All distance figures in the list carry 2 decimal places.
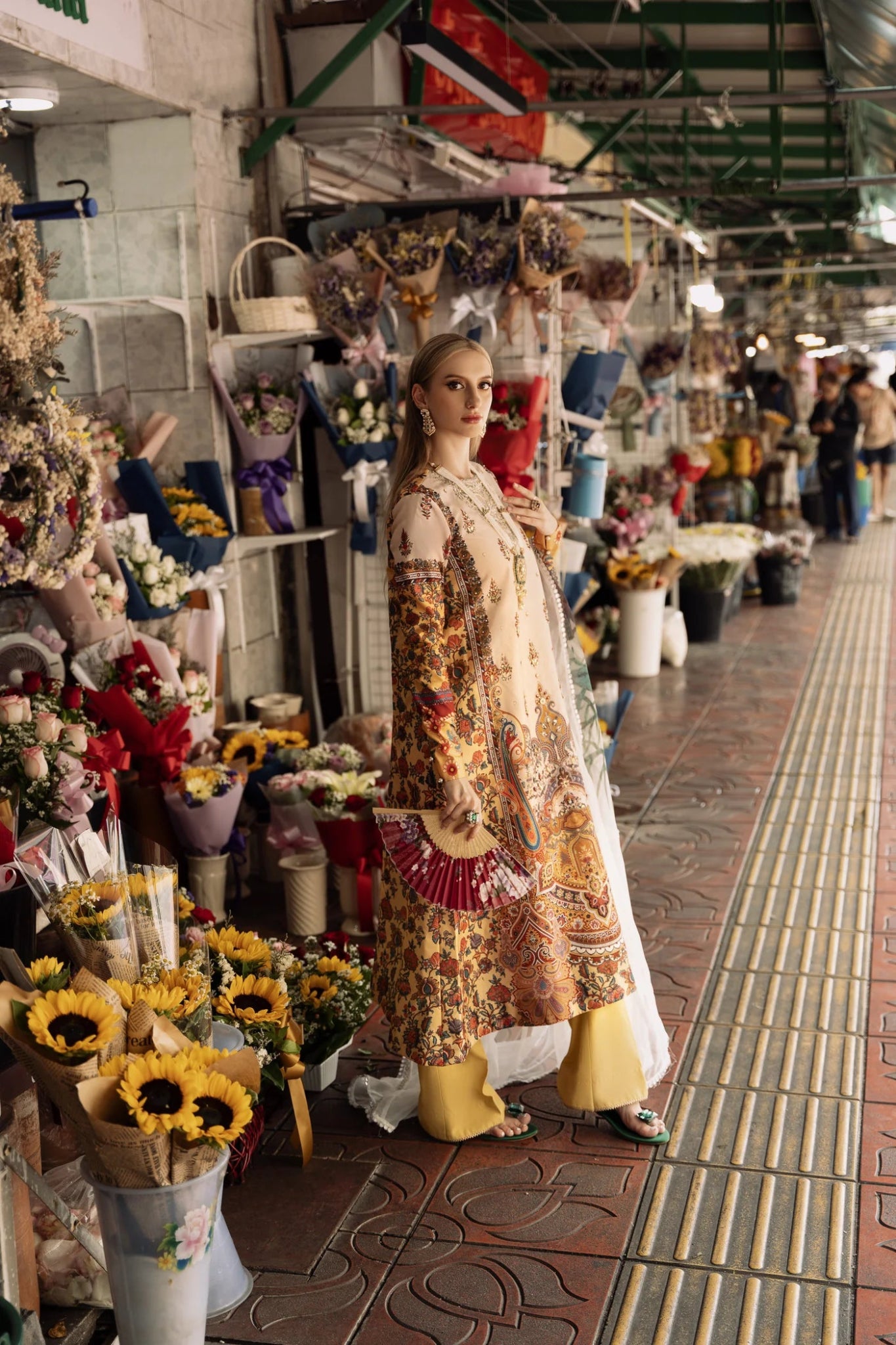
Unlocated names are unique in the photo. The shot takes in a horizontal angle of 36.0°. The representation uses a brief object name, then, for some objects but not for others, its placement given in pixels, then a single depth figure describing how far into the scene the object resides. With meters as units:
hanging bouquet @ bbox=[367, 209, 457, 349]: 5.50
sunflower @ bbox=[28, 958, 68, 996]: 2.57
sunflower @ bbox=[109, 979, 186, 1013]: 2.59
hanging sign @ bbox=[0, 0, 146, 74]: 4.09
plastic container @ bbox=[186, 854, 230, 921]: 4.64
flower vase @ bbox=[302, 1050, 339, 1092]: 3.60
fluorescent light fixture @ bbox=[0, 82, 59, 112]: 4.20
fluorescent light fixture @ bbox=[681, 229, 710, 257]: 9.15
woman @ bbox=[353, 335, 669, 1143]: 3.01
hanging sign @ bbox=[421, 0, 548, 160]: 6.60
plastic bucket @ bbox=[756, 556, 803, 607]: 11.74
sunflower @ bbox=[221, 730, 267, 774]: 5.07
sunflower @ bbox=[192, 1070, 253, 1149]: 2.36
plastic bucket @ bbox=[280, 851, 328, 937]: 4.66
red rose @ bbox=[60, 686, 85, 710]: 4.06
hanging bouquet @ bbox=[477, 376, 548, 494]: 5.70
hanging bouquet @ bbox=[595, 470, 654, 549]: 8.76
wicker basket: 5.38
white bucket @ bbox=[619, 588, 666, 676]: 8.64
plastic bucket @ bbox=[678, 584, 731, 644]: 9.92
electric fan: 4.24
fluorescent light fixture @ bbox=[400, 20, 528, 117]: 4.87
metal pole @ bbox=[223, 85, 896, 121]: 5.38
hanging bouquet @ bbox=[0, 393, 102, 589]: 3.23
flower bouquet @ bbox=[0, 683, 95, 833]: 3.54
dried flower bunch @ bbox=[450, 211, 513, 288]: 5.59
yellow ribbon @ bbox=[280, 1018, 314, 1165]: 3.19
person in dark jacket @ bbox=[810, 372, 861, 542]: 16.36
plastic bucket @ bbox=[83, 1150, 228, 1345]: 2.37
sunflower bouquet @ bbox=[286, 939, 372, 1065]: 3.56
